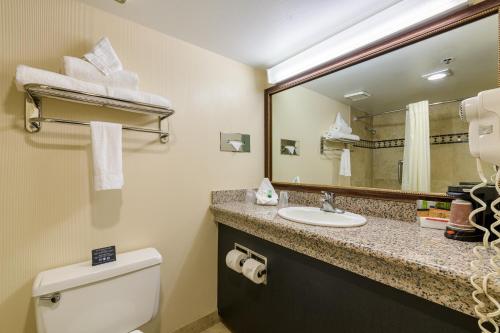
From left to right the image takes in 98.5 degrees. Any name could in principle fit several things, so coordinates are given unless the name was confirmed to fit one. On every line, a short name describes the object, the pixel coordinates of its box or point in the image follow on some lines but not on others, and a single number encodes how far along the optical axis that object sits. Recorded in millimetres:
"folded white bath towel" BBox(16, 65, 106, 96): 848
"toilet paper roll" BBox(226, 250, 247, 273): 1306
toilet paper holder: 1223
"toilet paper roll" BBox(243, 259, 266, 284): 1180
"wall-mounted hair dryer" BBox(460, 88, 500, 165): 598
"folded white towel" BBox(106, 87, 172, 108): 1040
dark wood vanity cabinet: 690
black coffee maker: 770
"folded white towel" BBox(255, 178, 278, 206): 1564
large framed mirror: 950
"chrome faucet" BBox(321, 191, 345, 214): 1301
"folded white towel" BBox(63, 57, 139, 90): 969
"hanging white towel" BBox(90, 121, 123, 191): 1009
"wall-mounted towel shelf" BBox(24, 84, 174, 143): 912
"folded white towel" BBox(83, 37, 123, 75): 1023
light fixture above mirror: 972
